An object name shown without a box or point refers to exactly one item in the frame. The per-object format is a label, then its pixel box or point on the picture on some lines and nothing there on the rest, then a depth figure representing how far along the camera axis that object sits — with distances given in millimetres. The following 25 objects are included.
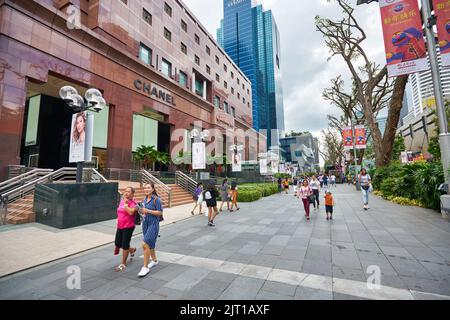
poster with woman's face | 9477
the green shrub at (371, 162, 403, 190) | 14754
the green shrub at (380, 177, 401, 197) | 13395
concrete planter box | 8227
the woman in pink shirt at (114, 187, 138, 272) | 4410
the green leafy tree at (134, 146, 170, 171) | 19969
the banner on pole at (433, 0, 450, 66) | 7859
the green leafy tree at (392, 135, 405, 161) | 48506
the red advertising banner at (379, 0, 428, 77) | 8438
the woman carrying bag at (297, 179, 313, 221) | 9199
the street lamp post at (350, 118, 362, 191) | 24297
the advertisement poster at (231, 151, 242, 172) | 23953
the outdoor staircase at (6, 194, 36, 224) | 8516
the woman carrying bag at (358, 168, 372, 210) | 10772
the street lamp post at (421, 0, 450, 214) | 7977
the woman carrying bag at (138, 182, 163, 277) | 4155
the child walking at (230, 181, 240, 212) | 12422
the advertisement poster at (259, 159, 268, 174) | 29023
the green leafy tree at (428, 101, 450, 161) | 22906
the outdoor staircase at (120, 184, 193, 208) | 13852
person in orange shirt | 8828
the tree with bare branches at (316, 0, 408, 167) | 16656
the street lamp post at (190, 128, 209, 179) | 17848
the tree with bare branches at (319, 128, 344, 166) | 48469
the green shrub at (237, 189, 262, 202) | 16269
